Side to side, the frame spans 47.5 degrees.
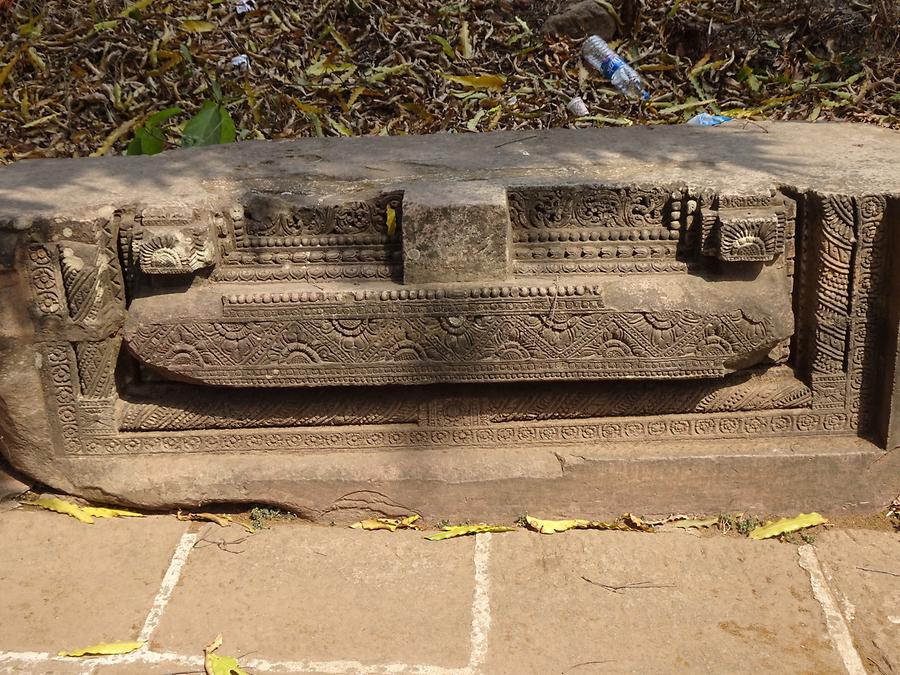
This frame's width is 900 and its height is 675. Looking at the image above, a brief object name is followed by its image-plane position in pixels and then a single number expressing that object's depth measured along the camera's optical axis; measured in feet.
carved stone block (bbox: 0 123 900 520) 11.00
